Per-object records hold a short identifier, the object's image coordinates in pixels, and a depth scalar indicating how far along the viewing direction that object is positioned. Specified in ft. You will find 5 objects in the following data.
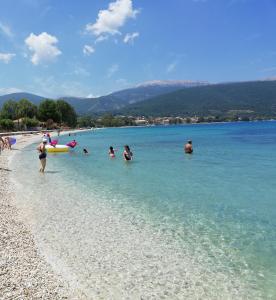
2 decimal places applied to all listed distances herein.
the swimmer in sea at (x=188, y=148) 85.61
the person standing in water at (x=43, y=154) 54.32
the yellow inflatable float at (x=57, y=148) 93.96
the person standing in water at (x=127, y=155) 69.39
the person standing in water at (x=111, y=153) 76.86
